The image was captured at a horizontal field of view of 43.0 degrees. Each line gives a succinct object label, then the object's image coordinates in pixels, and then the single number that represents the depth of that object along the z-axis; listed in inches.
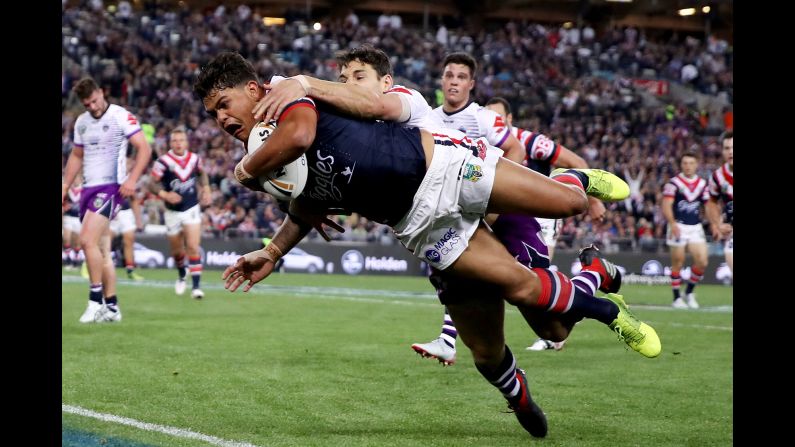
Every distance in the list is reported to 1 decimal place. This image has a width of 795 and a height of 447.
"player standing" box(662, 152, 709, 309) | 712.4
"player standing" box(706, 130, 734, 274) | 614.5
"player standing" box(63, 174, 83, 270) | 920.3
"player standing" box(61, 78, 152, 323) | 458.6
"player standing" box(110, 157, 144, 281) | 759.7
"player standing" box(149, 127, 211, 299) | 667.4
